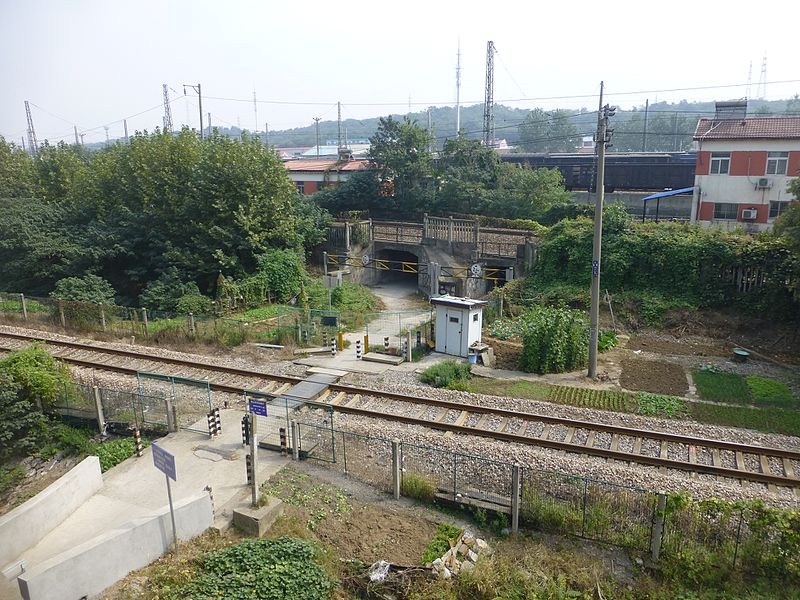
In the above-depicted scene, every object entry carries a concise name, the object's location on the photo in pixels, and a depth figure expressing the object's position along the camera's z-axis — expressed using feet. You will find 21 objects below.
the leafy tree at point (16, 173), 128.36
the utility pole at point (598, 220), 54.49
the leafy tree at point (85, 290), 88.84
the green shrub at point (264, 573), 28.30
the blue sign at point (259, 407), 40.27
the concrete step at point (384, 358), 65.31
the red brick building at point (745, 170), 105.09
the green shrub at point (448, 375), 57.21
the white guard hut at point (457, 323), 66.08
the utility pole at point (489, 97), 201.57
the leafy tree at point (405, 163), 142.51
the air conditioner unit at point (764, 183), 105.40
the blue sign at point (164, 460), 30.27
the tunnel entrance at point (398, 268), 123.03
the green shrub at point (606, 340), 68.13
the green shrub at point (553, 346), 61.21
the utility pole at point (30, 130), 326.20
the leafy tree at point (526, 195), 123.54
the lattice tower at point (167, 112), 258.57
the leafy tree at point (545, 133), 378.12
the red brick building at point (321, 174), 167.73
